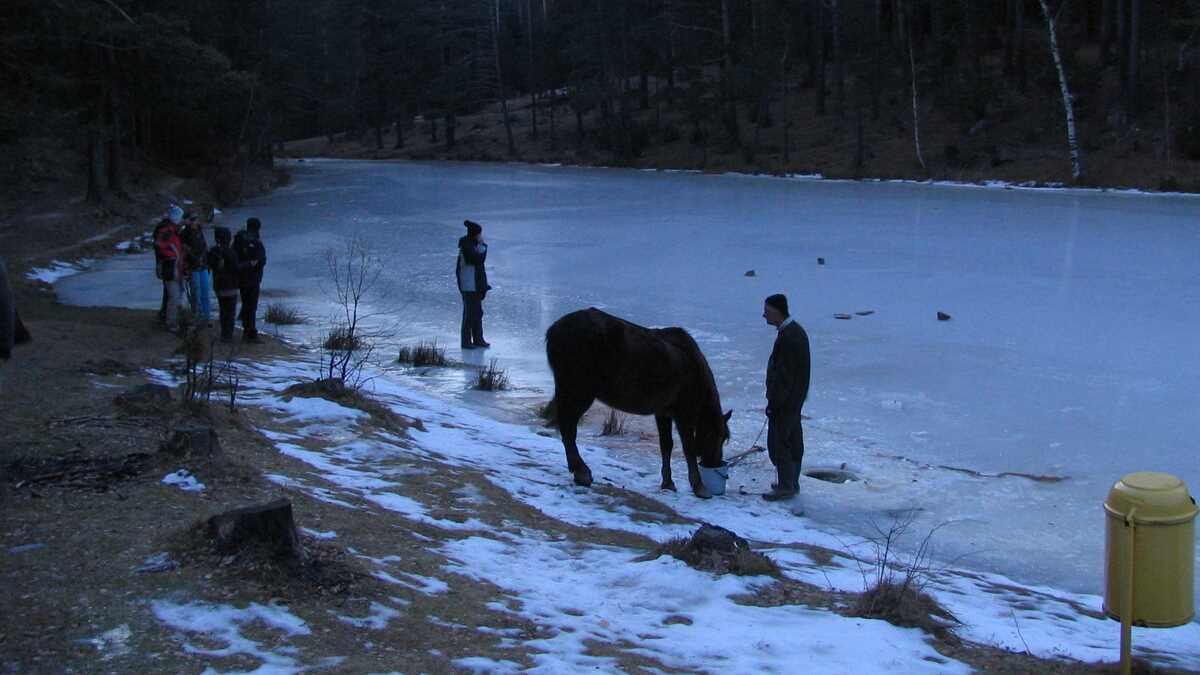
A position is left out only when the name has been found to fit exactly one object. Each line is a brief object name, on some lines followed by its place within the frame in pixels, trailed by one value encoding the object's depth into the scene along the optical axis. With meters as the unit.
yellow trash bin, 4.34
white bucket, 8.15
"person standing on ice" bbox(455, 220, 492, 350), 13.62
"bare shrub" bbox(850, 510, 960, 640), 5.09
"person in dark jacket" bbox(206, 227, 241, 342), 12.53
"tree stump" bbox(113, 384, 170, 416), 7.30
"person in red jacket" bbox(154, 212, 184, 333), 12.62
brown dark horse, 7.85
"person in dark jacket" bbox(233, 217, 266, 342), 12.84
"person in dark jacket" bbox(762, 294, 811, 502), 8.14
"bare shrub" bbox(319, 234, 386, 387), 11.72
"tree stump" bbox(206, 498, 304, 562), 4.79
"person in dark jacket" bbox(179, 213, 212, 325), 13.00
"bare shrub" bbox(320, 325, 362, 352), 12.90
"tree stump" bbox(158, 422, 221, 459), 6.18
